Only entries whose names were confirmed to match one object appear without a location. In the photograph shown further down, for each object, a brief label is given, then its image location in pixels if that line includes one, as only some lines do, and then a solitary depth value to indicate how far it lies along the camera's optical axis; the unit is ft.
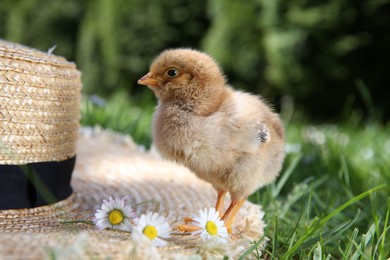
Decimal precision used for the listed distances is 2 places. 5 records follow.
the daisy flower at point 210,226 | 1.54
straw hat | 1.46
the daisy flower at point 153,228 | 1.46
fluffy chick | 1.59
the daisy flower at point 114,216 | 1.56
